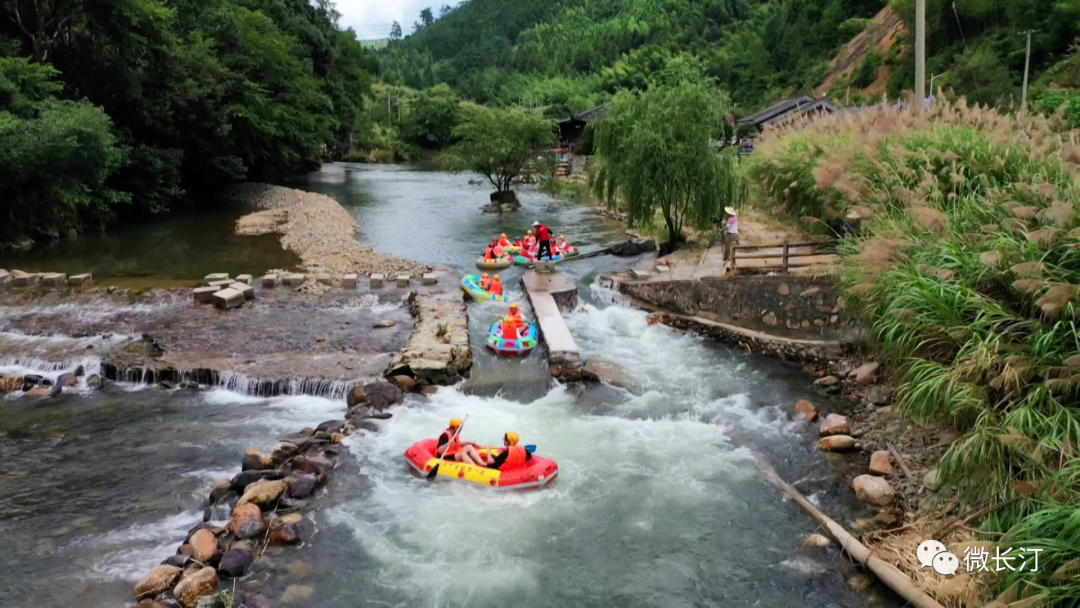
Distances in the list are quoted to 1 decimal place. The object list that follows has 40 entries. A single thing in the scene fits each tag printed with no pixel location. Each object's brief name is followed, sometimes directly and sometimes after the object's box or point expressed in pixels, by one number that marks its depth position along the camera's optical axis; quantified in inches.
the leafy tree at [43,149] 799.1
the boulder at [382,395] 447.8
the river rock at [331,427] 415.8
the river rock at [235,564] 291.3
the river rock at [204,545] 297.0
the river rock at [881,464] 359.6
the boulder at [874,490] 335.9
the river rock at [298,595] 280.2
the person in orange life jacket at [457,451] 367.9
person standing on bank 669.3
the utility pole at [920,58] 587.2
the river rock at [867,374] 467.2
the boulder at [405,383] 474.9
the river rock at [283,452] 374.9
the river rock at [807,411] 432.8
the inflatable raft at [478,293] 682.8
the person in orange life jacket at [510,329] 547.5
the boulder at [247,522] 314.2
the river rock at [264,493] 335.3
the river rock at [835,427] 407.2
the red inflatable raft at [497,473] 356.2
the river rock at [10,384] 478.0
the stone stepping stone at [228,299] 638.5
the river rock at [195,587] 274.7
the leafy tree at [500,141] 1338.6
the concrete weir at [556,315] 501.0
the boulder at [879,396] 436.5
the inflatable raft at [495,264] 820.0
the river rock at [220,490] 343.0
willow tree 771.4
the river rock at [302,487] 350.0
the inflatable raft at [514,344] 543.2
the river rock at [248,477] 349.4
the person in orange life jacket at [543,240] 773.3
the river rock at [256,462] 367.6
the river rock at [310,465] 367.6
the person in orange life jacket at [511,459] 360.5
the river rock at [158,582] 277.4
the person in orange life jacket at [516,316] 566.6
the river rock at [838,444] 392.5
